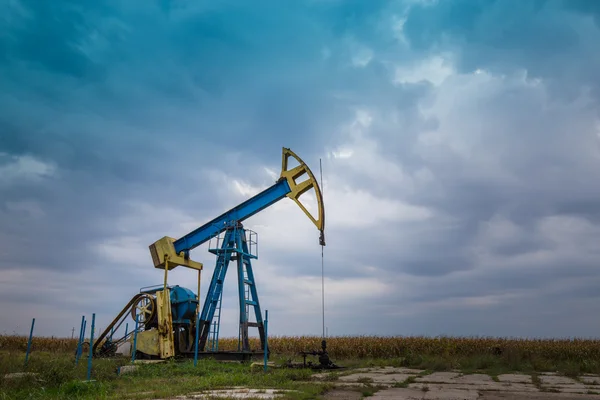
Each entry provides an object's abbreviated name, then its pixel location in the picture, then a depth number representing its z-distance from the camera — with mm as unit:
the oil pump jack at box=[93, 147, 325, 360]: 13992
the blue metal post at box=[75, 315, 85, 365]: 10977
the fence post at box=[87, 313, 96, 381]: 9094
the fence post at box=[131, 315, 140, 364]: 13159
